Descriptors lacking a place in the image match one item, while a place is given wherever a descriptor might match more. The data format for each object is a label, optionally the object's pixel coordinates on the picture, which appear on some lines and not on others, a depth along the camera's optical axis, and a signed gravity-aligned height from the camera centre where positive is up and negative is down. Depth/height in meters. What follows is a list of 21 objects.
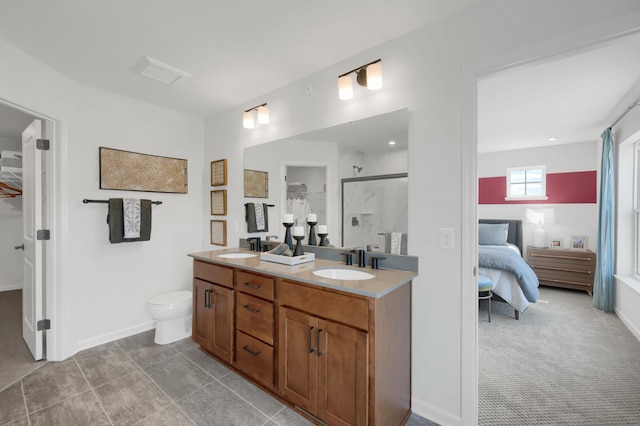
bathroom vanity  1.41 -0.75
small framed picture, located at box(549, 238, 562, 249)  4.77 -0.57
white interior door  2.35 -0.27
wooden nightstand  4.31 -0.90
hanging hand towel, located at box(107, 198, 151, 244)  2.64 -0.10
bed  3.26 -0.80
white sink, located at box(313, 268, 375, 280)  1.84 -0.43
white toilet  2.60 -1.01
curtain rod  2.82 +1.12
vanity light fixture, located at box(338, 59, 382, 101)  1.84 +0.92
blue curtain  3.48 -0.31
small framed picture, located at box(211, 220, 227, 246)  3.15 -0.26
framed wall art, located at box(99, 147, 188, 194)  2.71 +0.41
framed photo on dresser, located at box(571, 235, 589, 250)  4.62 -0.52
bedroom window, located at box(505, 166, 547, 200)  5.02 +0.52
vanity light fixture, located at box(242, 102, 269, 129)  2.65 +0.93
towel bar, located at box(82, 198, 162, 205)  2.55 +0.08
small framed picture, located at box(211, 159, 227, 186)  3.13 +0.44
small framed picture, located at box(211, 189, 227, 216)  3.15 +0.09
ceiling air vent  2.17 +1.15
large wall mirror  1.91 +0.29
